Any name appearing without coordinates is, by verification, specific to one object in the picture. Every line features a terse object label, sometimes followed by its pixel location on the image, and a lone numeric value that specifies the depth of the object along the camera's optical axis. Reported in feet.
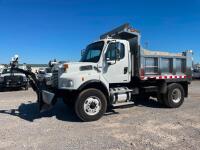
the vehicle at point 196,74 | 65.59
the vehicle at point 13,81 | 38.56
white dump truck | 16.30
